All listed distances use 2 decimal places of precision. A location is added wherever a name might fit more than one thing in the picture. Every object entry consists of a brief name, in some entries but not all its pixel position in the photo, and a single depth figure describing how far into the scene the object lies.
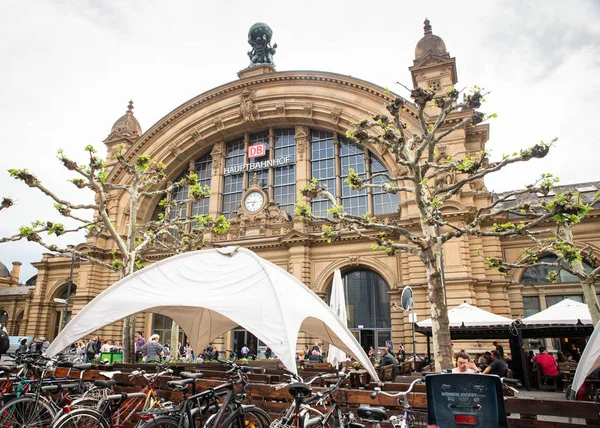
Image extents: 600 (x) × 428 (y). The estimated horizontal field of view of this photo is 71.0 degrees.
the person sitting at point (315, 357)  19.05
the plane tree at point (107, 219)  16.64
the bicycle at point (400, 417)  4.63
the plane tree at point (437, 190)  12.20
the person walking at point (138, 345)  21.83
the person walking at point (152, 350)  15.19
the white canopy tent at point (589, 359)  5.66
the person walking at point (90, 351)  19.52
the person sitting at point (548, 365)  13.70
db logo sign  31.28
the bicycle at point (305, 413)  5.13
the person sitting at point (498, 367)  11.37
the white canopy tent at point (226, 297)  6.37
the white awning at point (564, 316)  14.30
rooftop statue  36.44
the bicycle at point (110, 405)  5.59
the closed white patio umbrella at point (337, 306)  15.28
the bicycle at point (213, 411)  5.32
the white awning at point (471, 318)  15.03
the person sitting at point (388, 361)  13.55
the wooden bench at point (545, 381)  14.38
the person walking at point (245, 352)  25.14
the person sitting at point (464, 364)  7.34
